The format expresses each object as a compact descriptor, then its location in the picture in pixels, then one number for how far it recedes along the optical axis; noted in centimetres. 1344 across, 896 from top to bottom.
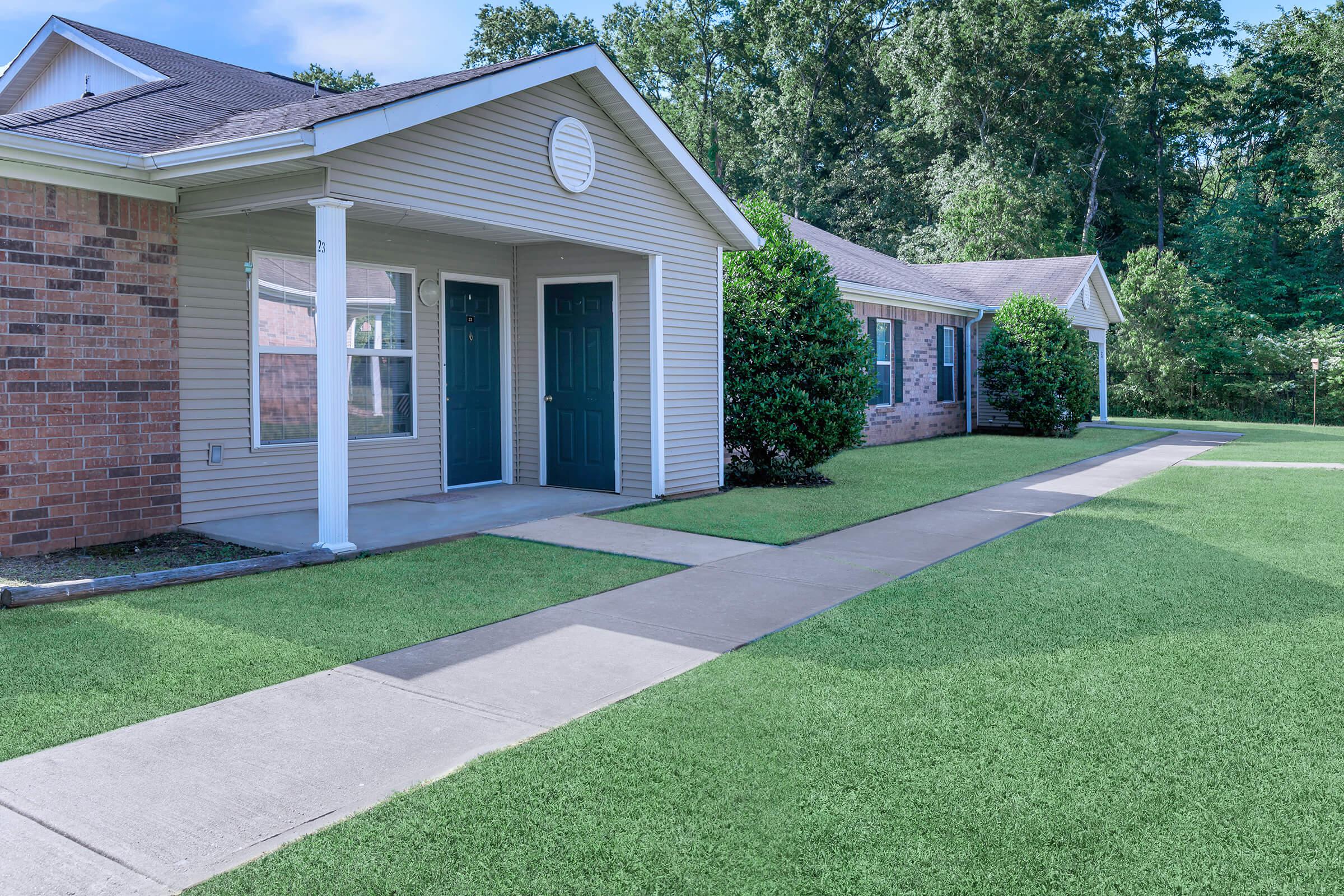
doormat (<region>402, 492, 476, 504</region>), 973
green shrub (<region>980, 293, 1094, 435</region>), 2017
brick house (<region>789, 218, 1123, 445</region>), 1852
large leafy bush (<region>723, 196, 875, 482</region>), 1141
